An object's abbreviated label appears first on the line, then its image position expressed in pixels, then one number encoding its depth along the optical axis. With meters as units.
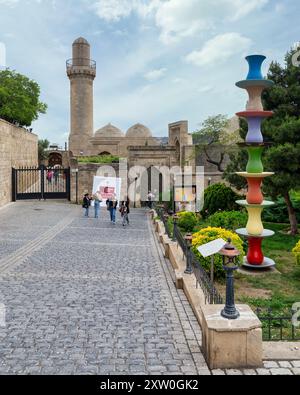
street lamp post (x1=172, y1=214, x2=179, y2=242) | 13.11
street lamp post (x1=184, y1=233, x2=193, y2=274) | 9.60
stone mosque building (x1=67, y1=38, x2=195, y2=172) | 42.85
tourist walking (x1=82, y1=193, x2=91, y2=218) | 23.30
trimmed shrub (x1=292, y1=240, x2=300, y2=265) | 11.17
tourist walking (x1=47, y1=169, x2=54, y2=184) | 35.99
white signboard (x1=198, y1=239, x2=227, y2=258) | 6.25
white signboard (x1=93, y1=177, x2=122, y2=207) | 29.56
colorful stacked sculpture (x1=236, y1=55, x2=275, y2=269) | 11.34
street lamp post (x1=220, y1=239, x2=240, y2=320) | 5.54
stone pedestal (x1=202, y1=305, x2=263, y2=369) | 5.22
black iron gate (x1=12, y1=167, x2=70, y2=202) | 29.27
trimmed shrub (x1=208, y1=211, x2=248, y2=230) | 15.44
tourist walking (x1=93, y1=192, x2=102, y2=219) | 22.61
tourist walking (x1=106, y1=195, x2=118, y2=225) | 20.48
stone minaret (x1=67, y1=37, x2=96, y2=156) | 45.06
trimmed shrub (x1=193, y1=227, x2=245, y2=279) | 10.12
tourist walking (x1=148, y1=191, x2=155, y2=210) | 28.58
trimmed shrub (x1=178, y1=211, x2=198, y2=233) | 18.64
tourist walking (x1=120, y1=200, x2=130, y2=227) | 20.47
